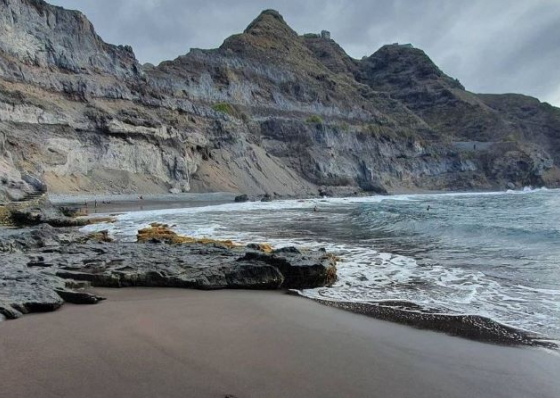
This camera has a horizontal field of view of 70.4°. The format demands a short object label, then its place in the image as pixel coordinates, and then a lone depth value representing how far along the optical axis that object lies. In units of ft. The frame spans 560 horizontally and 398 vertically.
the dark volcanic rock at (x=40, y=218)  60.49
